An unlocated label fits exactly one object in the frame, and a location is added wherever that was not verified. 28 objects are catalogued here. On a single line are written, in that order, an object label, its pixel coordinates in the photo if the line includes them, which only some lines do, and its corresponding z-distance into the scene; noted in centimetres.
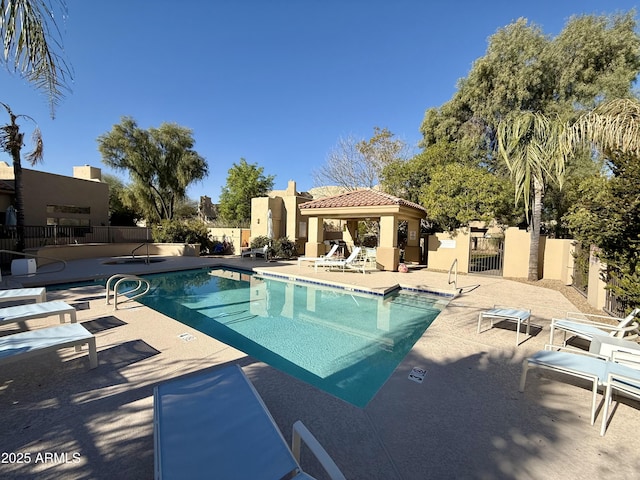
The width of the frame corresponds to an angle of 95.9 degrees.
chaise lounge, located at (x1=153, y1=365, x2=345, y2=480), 178
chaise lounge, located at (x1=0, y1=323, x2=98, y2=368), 319
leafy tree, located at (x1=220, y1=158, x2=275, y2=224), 3164
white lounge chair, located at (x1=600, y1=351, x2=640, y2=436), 279
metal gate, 1397
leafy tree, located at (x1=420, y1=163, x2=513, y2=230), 1416
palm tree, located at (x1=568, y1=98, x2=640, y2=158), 634
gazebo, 1430
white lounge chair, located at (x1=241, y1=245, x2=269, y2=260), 1774
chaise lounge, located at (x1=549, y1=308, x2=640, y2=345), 429
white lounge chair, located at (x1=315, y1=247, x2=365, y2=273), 1336
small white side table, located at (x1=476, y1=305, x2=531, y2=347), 527
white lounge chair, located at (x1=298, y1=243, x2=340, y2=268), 1458
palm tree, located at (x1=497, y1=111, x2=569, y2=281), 1078
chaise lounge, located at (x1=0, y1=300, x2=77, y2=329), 430
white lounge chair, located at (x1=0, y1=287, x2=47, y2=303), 544
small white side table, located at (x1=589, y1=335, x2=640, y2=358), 378
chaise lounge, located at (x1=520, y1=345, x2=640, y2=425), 300
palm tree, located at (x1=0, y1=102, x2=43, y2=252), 1194
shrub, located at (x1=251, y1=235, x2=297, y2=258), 1891
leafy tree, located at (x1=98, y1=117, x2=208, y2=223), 2469
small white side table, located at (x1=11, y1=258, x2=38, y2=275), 986
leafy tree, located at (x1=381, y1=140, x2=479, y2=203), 1855
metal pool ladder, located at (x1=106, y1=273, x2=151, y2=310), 638
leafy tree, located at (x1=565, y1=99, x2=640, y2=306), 521
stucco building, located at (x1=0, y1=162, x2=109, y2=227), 1652
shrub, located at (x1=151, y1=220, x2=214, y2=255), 1948
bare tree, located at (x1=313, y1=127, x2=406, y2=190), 2509
